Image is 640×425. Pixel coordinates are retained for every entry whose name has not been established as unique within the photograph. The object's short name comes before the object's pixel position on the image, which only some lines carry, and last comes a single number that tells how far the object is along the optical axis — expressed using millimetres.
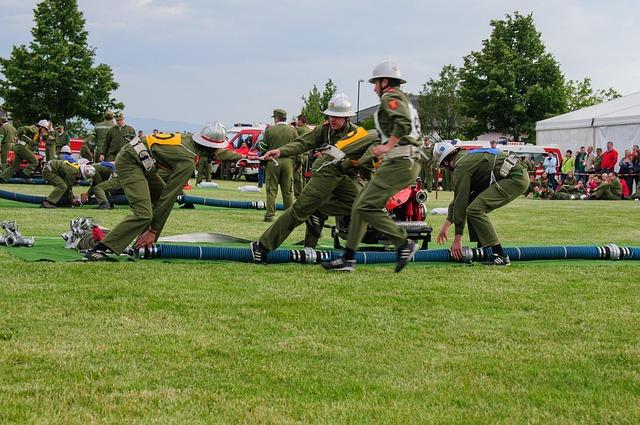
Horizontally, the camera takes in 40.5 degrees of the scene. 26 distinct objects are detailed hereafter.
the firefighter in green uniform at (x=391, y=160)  8641
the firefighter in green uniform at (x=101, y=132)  20234
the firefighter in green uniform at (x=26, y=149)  22828
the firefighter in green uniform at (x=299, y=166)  17688
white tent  32031
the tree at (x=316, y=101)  64556
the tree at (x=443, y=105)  67688
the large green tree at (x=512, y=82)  58531
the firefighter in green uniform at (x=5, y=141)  25453
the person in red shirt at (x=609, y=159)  29812
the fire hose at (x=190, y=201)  17438
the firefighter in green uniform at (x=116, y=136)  19297
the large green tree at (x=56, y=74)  52281
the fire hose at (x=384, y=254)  9805
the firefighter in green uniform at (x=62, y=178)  17219
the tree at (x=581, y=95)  74125
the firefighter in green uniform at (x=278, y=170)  15938
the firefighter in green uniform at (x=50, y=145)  27894
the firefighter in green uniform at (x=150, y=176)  9398
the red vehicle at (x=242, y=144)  36862
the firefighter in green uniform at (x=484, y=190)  10117
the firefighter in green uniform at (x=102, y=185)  17297
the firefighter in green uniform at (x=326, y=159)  9797
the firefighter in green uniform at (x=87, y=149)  24344
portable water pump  11039
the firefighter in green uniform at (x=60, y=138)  30438
